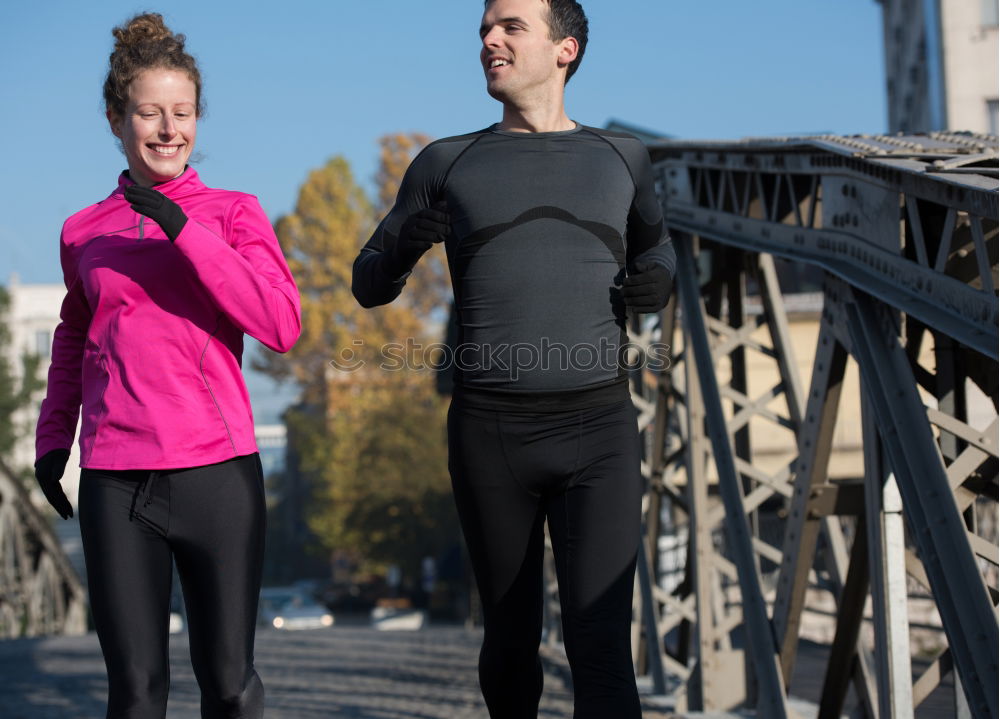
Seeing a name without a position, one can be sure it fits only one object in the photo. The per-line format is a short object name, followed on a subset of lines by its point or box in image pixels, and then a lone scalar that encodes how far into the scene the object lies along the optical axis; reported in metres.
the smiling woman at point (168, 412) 6.70
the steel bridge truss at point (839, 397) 8.39
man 6.96
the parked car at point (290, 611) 82.25
